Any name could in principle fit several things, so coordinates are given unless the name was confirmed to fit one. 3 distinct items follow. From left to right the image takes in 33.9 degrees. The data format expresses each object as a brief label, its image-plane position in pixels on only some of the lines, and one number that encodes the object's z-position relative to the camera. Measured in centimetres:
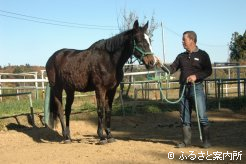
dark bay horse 712
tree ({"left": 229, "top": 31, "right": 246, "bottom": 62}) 2423
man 644
